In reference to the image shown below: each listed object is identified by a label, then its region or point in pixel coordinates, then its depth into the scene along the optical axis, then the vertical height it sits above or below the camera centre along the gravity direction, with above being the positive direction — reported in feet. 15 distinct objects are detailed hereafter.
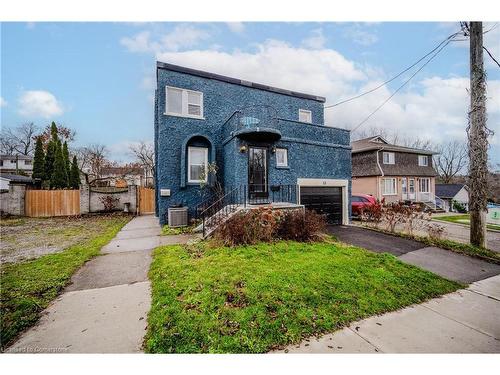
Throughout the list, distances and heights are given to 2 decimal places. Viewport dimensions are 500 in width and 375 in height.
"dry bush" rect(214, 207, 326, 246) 20.44 -3.76
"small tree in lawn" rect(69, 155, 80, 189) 76.28 +5.20
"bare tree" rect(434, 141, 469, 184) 137.00 +16.64
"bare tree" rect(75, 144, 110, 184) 114.11 +17.60
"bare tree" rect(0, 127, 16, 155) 133.18 +30.23
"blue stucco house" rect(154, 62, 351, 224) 30.58 +6.01
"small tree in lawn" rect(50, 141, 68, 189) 65.05 +5.40
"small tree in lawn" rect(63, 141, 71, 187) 71.58 +10.89
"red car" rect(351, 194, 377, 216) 44.01 -2.56
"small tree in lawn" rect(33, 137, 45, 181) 74.85 +10.43
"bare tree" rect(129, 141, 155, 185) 110.22 +19.45
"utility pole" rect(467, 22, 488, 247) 21.56 +5.37
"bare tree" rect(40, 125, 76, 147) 97.25 +26.20
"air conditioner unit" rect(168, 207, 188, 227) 30.14 -3.72
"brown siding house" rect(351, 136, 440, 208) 69.67 +5.64
